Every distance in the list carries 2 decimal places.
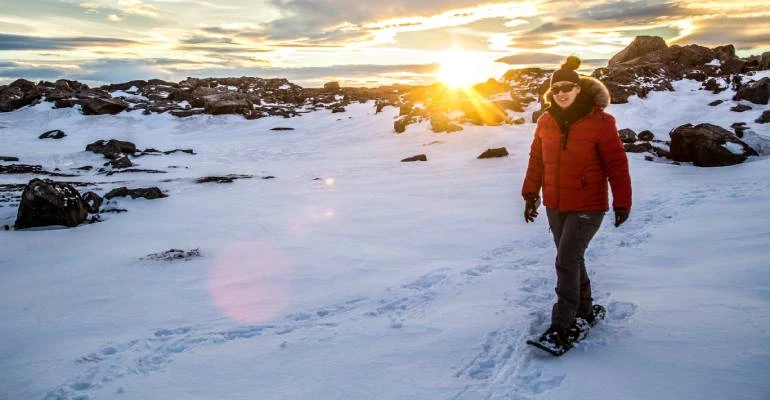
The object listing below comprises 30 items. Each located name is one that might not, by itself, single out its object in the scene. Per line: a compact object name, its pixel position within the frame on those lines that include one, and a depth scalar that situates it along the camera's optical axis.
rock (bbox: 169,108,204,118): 32.77
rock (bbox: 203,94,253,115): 33.94
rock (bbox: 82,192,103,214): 9.84
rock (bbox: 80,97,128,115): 31.92
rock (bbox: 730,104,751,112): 20.16
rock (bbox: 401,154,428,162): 16.88
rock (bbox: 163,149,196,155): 21.85
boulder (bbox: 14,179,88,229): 8.63
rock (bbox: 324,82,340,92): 64.44
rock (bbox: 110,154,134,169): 17.59
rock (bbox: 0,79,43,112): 33.27
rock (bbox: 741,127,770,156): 13.02
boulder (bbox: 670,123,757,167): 12.48
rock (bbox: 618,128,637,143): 16.40
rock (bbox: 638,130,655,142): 16.82
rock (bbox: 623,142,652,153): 14.89
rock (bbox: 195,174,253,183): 14.22
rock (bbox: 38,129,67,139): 25.44
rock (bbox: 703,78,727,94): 26.33
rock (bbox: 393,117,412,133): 24.78
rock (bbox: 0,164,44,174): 16.05
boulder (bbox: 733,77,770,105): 20.81
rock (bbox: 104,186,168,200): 11.07
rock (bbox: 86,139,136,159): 20.47
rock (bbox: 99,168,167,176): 16.33
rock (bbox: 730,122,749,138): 13.93
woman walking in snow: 3.55
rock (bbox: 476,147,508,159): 16.06
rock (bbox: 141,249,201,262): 6.89
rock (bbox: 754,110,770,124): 17.51
